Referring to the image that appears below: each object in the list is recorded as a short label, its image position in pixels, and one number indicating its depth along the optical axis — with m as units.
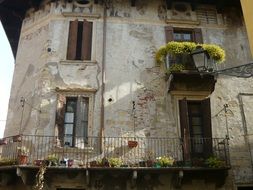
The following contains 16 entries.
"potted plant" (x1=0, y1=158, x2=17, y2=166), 11.91
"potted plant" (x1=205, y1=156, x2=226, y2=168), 12.01
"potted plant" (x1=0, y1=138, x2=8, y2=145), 12.45
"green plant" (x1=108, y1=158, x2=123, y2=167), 12.02
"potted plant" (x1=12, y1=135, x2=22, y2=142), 12.15
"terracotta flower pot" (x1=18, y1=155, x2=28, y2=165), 11.64
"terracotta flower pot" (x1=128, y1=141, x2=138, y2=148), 12.71
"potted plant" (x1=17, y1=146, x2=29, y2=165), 11.66
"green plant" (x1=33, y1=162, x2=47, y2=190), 11.09
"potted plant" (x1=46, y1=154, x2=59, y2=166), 11.82
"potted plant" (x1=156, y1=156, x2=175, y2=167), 12.11
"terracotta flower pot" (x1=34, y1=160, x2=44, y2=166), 11.78
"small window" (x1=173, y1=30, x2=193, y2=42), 15.46
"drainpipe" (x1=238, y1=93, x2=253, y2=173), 13.40
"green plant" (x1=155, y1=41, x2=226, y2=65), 13.83
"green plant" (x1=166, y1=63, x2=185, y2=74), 13.43
